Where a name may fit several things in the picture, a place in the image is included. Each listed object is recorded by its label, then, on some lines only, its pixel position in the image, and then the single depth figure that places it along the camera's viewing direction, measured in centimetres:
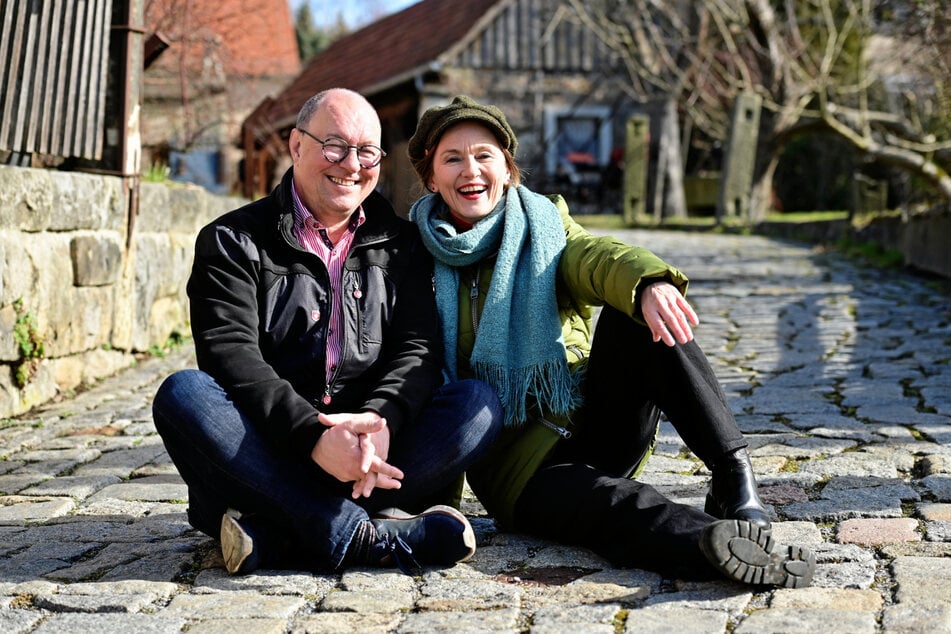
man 305
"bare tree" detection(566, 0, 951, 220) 1060
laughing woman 308
